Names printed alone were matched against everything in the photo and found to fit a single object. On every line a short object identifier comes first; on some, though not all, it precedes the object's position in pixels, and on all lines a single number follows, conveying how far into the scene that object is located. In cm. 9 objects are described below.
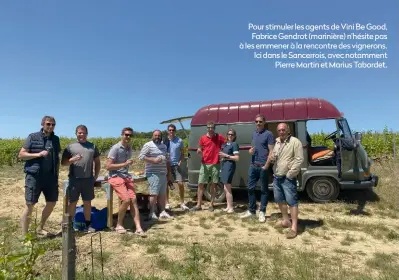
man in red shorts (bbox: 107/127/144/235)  525
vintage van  694
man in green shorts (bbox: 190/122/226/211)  672
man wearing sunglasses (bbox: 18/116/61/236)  464
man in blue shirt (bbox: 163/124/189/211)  700
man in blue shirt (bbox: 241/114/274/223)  590
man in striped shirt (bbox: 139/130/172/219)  598
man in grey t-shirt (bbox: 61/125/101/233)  504
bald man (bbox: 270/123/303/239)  503
